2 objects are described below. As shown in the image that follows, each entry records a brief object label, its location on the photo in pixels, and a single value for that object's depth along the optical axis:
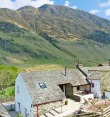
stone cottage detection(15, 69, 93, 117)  18.87
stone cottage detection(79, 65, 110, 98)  22.04
